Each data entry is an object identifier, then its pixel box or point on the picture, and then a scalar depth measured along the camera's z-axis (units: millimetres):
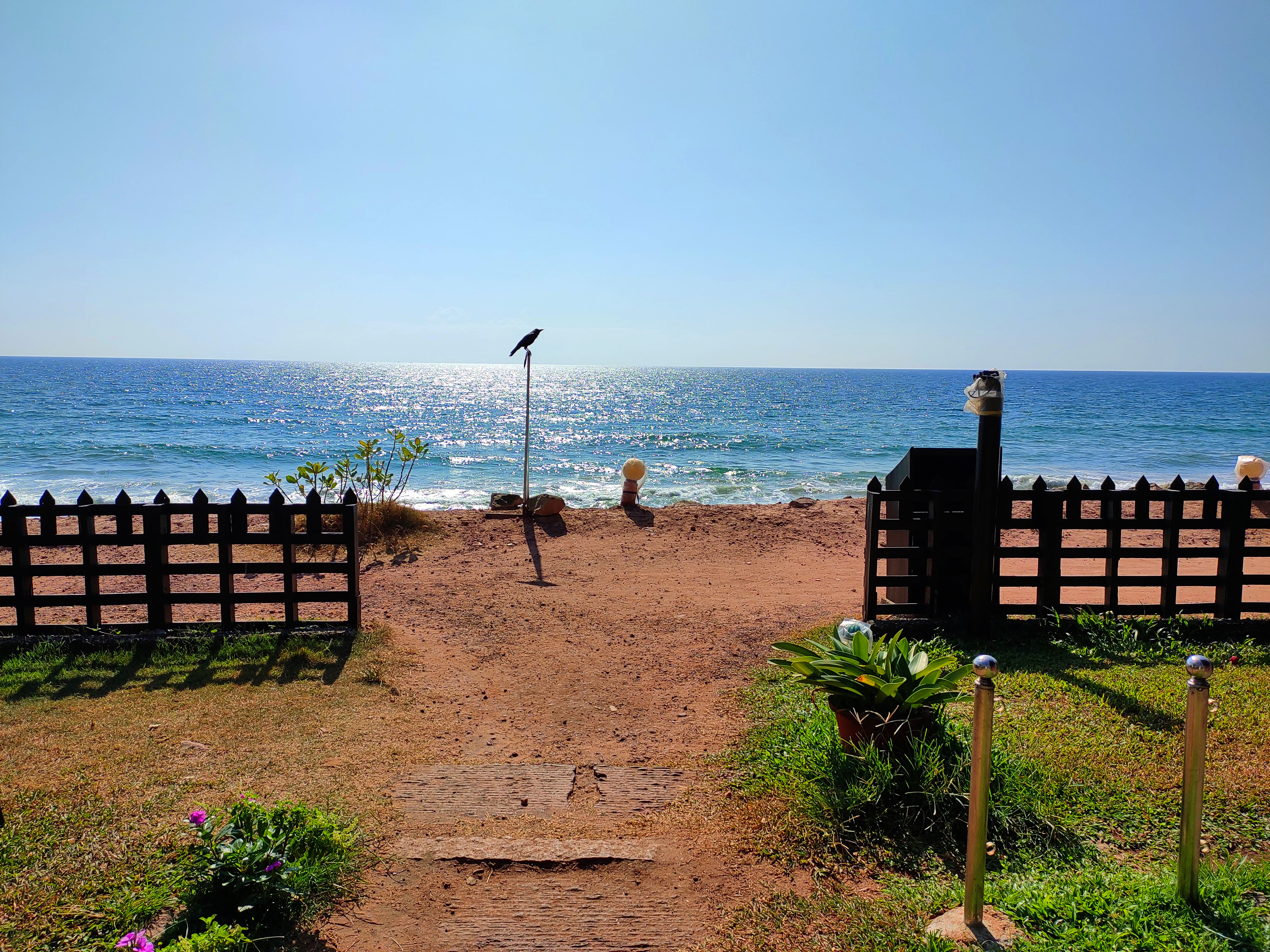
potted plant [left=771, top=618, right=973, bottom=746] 3840
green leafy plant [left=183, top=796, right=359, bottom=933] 2828
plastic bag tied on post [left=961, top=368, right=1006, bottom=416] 5828
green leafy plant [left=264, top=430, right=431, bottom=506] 10945
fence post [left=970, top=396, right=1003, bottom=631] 5926
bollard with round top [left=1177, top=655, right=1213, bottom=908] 2537
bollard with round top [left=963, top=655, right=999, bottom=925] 2574
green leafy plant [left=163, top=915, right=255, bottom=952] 2490
